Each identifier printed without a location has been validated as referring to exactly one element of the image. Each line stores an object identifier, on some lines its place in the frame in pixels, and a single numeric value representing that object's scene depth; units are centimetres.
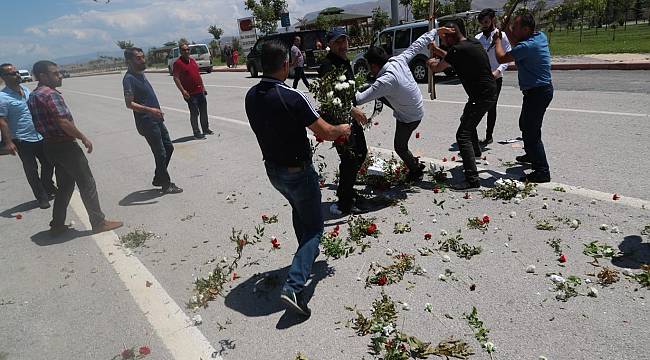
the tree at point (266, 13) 3453
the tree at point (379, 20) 3083
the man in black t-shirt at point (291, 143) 301
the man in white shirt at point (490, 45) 629
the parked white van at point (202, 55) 3088
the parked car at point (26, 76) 4901
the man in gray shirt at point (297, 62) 1507
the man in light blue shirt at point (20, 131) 585
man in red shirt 915
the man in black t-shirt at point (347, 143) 449
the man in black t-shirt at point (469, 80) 514
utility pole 2170
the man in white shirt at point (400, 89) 464
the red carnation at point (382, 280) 351
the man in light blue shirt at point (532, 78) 484
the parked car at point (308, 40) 2119
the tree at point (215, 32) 4978
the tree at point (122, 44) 6031
